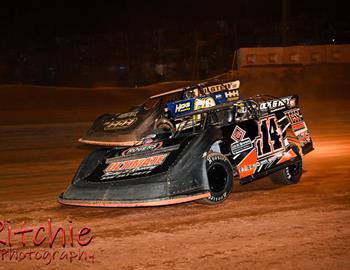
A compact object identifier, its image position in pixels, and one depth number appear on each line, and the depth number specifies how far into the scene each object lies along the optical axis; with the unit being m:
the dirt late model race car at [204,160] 14.17
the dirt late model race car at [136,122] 24.20
